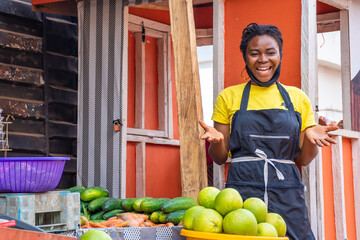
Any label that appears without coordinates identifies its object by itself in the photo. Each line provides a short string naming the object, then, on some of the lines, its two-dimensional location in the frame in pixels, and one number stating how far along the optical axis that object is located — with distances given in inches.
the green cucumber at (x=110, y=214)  195.6
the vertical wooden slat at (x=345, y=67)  245.4
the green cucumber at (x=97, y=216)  203.2
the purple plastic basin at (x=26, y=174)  139.1
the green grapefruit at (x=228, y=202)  119.2
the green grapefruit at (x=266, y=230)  114.8
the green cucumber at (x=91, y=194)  223.0
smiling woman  152.5
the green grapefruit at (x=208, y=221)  116.3
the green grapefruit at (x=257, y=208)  121.0
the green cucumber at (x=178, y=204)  182.1
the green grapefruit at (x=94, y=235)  96.2
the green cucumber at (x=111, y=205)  204.1
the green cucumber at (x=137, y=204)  194.9
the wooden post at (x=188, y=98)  186.2
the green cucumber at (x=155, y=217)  187.0
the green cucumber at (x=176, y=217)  178.1
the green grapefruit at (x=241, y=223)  112.3
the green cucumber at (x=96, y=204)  211.6
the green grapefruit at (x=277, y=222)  123.9
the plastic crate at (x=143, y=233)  138.4
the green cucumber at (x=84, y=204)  213.5
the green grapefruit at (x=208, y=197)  129.2
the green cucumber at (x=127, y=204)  200.2
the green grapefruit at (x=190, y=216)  121.5
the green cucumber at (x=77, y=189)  231.5
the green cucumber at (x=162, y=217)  183.0
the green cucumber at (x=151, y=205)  191.5
